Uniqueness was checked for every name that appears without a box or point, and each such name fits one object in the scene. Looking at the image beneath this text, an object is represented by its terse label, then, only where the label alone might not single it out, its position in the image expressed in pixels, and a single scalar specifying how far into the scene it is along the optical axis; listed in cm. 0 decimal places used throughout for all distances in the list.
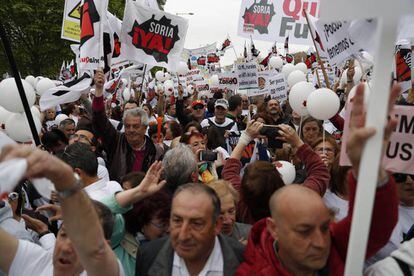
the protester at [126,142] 482
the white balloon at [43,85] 689
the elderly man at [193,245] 218
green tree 2212
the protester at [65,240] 153
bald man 188
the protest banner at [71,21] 666
